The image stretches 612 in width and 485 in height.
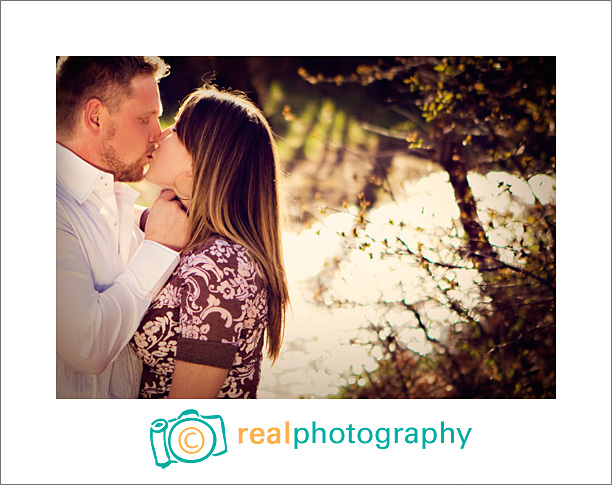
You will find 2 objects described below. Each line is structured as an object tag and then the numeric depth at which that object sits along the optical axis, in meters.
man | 3.76
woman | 3.64
